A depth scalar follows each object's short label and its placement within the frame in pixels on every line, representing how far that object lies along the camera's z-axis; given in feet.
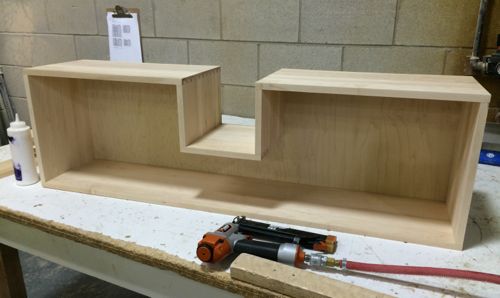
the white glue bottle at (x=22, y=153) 3.65
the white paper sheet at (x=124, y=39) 6.82
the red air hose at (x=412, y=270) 2.39
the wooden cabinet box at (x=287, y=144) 2.91
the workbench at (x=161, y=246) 2.44
